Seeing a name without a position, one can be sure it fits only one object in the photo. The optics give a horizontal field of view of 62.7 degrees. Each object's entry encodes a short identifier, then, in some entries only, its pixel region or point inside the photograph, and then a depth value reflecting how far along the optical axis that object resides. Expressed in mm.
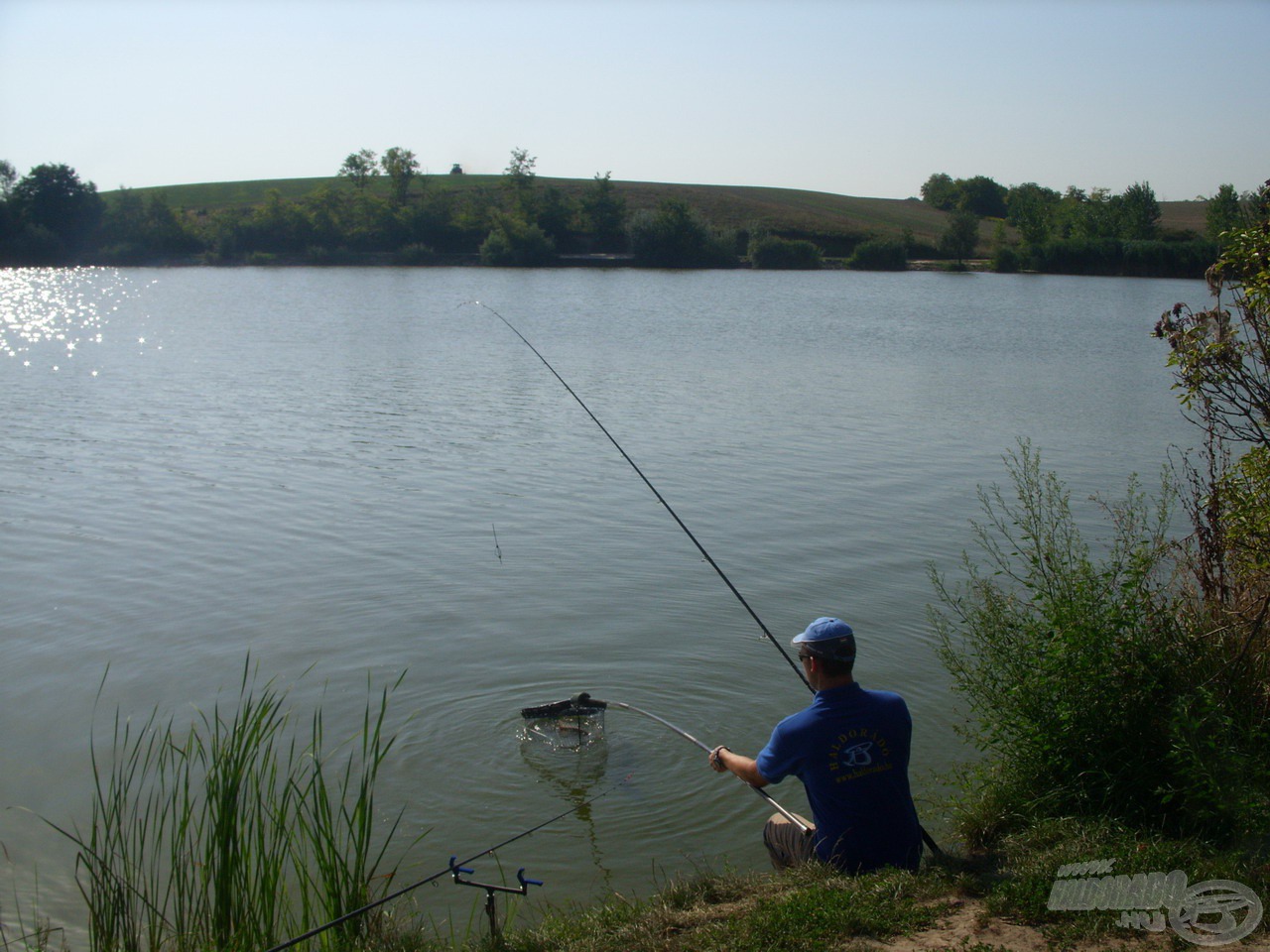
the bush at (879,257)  83000
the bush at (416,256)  81312
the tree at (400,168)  99138
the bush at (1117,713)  4379
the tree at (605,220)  87438
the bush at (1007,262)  80500
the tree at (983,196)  127356
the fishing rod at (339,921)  3607
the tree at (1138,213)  88688
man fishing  4359
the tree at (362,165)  103750
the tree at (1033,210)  92938
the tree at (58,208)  79562
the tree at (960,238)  87688
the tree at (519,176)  96875
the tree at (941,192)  126500
